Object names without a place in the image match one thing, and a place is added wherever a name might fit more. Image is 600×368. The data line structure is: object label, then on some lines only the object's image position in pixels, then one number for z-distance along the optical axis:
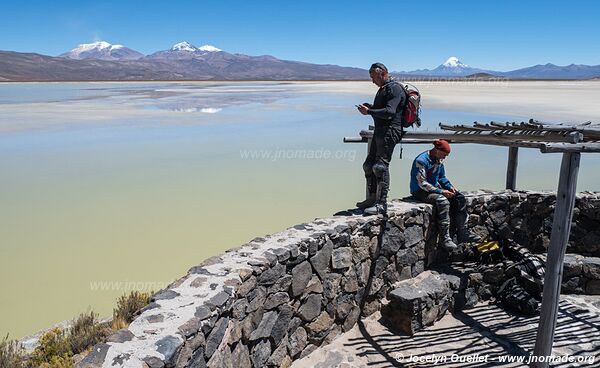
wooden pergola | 4.69
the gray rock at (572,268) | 6.93
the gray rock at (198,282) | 3.99
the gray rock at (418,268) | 6.59
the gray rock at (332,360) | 5.23
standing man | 5.67
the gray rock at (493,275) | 6.63
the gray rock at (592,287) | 6.96
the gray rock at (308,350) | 5.32
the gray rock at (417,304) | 5.88
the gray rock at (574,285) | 6.98
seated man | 6.51
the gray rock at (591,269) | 6.91
